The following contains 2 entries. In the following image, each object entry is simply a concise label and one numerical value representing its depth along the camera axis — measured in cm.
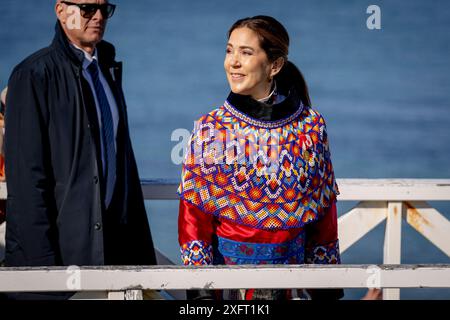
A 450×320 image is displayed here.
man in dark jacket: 638
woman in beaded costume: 648
